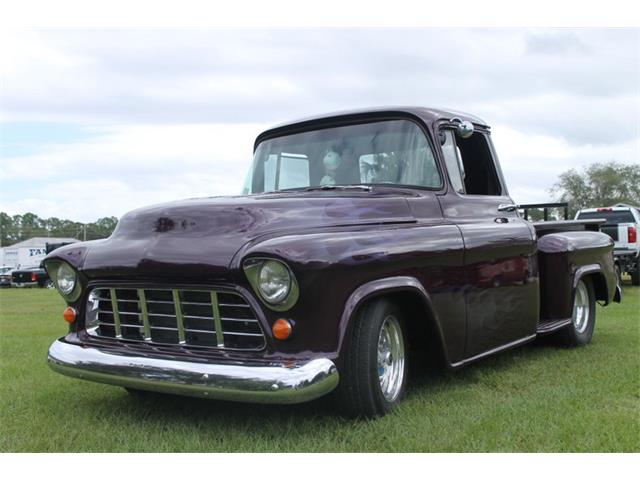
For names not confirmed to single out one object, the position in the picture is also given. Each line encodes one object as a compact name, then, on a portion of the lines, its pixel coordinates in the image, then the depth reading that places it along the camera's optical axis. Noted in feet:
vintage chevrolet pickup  10.81
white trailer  129.68
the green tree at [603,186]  169.37
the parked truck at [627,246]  48.08
